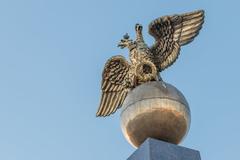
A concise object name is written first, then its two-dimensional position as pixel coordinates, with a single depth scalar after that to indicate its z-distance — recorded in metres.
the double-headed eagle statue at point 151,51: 17.13
